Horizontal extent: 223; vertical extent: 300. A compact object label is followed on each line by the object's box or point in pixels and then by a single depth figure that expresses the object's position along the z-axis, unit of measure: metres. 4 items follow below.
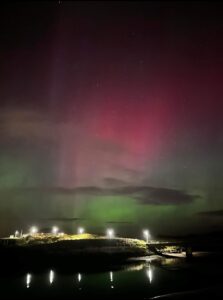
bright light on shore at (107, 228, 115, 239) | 86.28
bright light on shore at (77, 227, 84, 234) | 96.72
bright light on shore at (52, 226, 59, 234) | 100.40
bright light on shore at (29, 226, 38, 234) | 100.75
